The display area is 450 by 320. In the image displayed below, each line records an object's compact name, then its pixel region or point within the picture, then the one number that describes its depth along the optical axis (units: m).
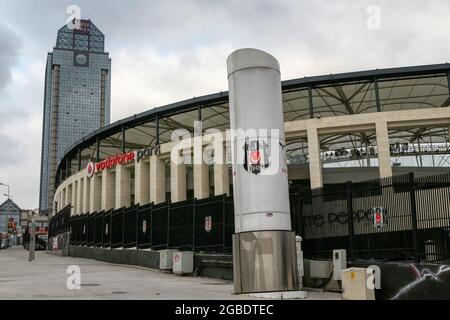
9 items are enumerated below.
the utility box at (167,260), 20.70
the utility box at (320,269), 14.49
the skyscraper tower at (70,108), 180.41
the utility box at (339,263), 13.67
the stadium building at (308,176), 13.25
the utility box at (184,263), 19.70
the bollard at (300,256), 14.51
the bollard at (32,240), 34.01
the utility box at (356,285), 12.14
